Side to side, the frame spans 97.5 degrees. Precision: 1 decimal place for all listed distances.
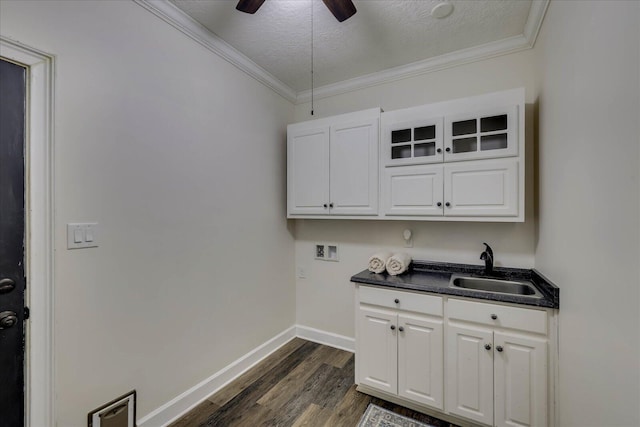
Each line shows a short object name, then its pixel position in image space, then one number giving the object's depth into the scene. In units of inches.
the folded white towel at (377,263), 87.8
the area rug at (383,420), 70.5
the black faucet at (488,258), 81.8
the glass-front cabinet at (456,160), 73.5
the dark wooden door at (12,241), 46.9
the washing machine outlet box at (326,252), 112.0
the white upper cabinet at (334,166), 92.2
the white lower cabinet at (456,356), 62.2
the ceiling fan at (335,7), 57.1
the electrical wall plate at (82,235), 53.1
